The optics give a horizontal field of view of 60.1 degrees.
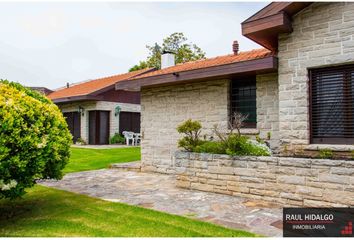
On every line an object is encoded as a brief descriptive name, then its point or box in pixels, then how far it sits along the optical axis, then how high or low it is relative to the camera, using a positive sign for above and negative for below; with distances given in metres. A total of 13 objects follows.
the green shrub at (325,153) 5.84 -0.41
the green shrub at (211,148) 6.95 -0.37
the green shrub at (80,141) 19.06 -0.60
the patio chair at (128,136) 18.92 -0.27
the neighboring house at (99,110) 18.64 +1.40
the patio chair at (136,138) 19.11 -0.40
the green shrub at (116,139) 19.33 -0.47
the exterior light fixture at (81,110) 19.38 +1.37
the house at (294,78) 6.21 +1.29
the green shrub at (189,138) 7.70 -0.16
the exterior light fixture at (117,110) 19.65 +1.39
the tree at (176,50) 30.97 +8.48
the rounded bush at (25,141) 4.30 -0.14
